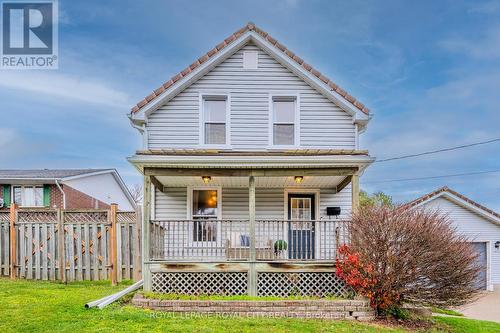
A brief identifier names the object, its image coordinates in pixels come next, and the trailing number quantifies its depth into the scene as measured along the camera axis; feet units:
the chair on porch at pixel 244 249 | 27.61
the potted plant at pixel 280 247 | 29.14
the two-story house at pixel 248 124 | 34.63
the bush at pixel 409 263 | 23.17
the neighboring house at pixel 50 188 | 56.13
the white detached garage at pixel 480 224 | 53.78
